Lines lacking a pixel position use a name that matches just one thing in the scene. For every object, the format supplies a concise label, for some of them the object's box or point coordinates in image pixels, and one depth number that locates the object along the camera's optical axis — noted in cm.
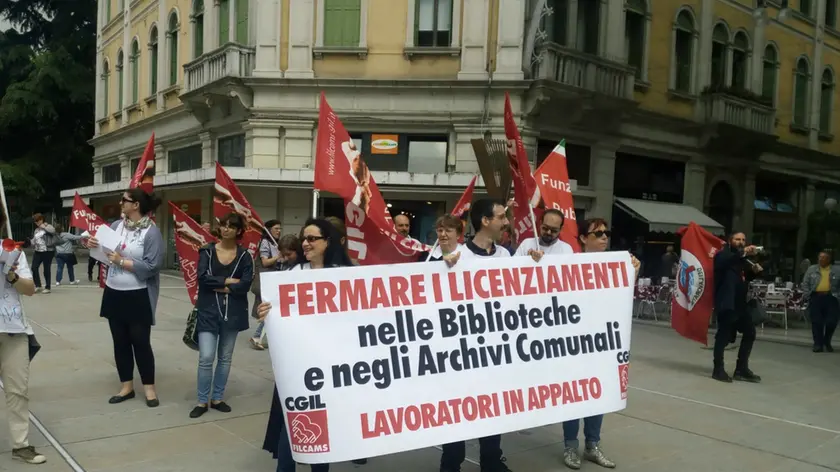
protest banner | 383
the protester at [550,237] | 504
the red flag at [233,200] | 676
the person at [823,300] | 1130
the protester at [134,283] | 596
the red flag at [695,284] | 903
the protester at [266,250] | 891
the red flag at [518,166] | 502
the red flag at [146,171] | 721
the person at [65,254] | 1638
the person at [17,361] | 454
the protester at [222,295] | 573
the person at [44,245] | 1510
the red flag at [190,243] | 845
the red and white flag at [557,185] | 741
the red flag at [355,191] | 496
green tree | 3020
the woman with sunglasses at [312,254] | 416
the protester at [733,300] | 824
